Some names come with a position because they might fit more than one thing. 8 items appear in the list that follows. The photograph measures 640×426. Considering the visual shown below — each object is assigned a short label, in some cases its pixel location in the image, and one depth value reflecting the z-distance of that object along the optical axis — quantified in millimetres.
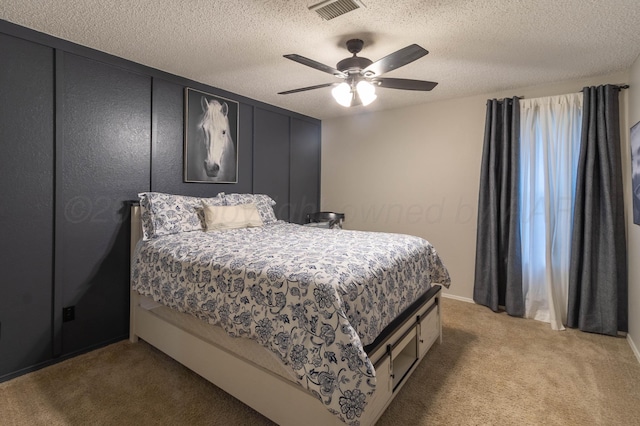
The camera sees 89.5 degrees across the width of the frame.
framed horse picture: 3193
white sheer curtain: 3074
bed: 1434
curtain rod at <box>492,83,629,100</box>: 2818
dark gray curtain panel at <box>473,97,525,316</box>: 3281
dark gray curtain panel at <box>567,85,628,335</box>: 2818
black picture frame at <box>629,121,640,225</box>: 2407
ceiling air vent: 1768
